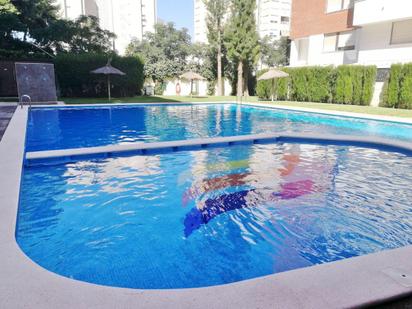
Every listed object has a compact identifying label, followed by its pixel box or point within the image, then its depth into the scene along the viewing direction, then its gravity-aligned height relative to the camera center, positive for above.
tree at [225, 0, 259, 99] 25.53 +4.24
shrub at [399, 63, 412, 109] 16.02 +0.12
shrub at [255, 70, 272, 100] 24.16 +0.01
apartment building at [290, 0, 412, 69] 17.95 +3.65
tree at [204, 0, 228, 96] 27.59 +5.44
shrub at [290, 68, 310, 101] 21.41 +0.30
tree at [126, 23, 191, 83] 27.95 +3.61
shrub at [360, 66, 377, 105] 17.80 +0.33
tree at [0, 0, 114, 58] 23.62 +4.10
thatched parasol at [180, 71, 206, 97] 25.09 +0.94
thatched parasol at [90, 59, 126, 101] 20.16 +1.02
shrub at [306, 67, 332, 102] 20.12 +0.29
